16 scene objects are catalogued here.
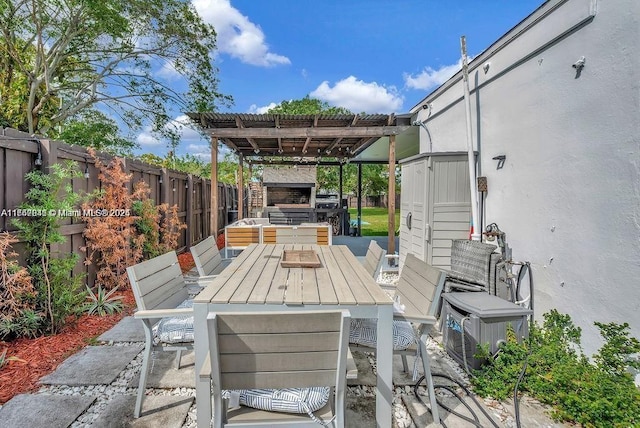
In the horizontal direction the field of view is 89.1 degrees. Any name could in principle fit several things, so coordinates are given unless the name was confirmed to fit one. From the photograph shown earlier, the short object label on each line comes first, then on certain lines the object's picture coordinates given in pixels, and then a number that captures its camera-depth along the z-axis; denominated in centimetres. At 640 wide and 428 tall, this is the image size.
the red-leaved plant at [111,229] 397
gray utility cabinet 436
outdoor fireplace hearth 1011
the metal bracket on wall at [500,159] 367
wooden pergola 578
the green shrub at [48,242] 291
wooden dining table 169
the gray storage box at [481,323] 248
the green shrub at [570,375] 190
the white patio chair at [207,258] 285
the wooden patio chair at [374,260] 284
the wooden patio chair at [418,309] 198
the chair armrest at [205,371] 137
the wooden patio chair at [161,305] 196
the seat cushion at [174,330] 215
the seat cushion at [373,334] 212
